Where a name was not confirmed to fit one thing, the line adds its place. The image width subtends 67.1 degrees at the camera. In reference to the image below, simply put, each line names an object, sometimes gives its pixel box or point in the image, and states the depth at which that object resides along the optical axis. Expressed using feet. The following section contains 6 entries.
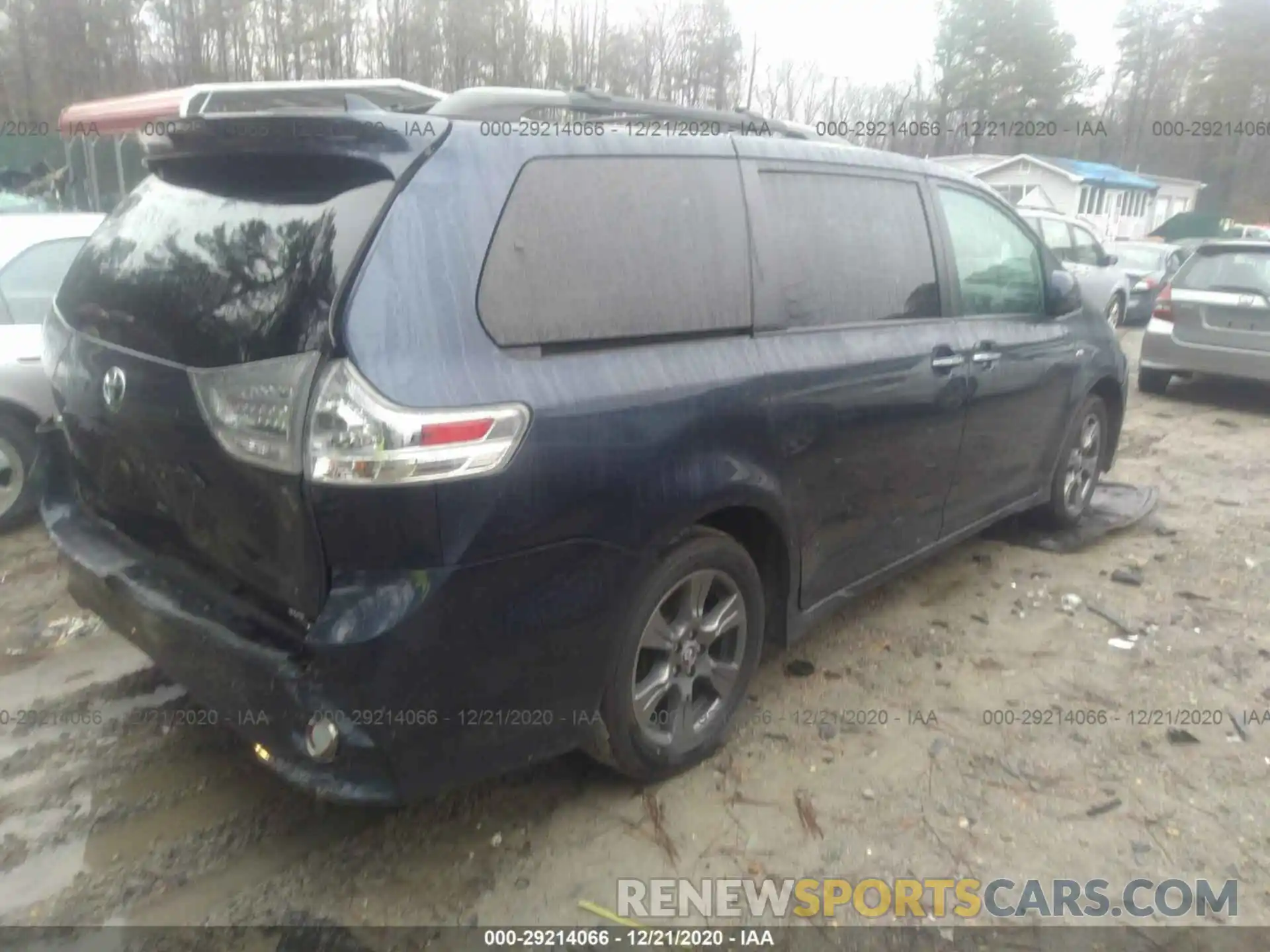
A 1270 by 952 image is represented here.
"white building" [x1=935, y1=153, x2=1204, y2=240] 116.88
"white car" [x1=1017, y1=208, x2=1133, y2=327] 44.62
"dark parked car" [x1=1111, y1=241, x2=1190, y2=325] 53.98
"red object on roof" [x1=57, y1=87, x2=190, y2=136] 44.66
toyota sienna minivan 6.95
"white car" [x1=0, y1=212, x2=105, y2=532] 15.29
